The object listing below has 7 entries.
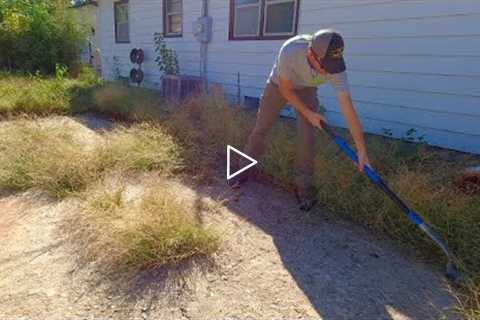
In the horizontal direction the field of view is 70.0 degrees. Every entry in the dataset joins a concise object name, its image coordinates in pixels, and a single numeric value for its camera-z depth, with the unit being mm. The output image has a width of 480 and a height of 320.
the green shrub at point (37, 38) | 9852
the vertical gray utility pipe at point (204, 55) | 6727
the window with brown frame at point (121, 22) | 9766
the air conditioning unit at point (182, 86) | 6865
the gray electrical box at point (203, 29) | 6643
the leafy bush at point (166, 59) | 7684
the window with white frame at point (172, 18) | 7688
